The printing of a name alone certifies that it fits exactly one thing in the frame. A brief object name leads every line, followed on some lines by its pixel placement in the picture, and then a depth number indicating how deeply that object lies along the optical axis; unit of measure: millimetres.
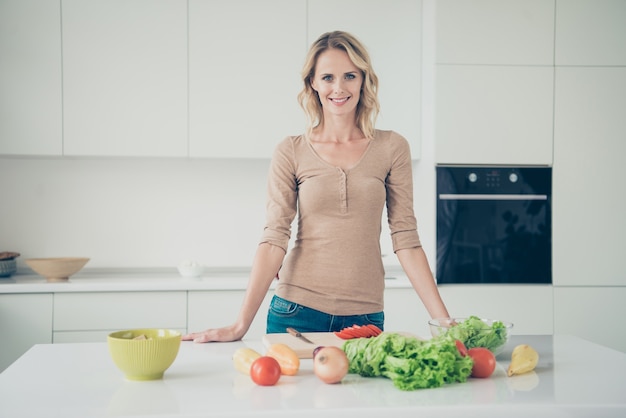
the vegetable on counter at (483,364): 1401
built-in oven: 3336
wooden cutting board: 1589
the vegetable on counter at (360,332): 1634
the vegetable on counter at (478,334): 1483
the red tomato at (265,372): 1342
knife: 1668
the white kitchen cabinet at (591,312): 3383
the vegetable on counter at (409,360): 1313
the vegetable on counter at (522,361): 1439
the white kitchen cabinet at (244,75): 3494
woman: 2100
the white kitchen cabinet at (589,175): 3389
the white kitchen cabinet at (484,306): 3318
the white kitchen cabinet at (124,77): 3428
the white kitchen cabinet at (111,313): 3188
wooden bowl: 3332
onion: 1332
